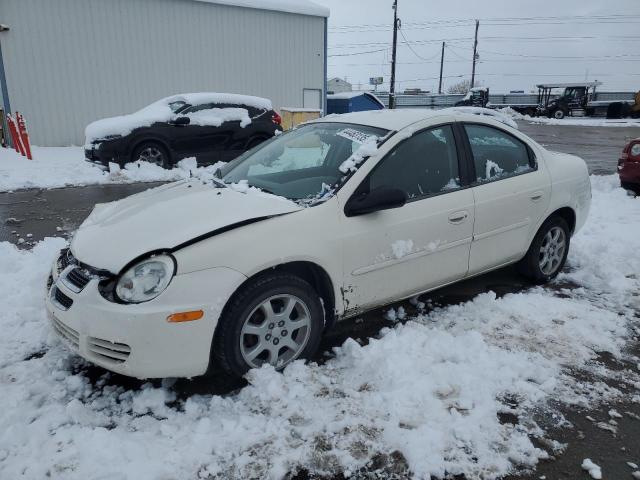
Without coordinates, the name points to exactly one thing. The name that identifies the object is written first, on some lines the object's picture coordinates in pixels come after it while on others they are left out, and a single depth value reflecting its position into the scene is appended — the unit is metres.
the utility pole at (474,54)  52.44
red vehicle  7.66
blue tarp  18.19
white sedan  2.57
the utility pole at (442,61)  67.38
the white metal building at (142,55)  14.08
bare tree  85.88
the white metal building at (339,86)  59.23
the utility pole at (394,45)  30.30
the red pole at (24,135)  11.69
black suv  9.45
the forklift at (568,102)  36.50
